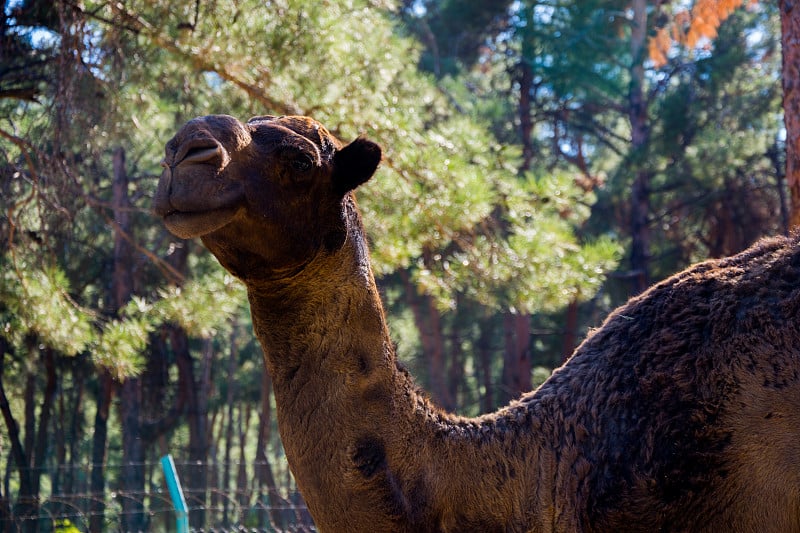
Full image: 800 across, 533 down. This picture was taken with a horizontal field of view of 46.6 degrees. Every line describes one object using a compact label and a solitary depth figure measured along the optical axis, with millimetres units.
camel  3273
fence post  6457
